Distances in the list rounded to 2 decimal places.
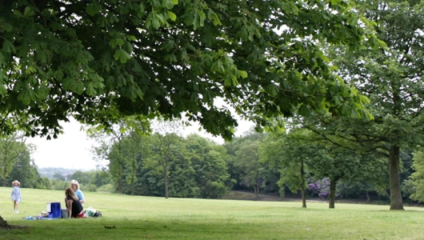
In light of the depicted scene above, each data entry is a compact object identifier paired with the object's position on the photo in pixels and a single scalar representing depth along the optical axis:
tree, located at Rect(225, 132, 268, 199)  121.69
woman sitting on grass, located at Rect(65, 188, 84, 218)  17.76
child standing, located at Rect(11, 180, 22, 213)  22.94
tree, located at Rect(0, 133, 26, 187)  78.69
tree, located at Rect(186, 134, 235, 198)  112.44
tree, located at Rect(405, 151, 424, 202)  70.09
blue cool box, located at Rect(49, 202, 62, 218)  17.62
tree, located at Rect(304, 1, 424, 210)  25.78
